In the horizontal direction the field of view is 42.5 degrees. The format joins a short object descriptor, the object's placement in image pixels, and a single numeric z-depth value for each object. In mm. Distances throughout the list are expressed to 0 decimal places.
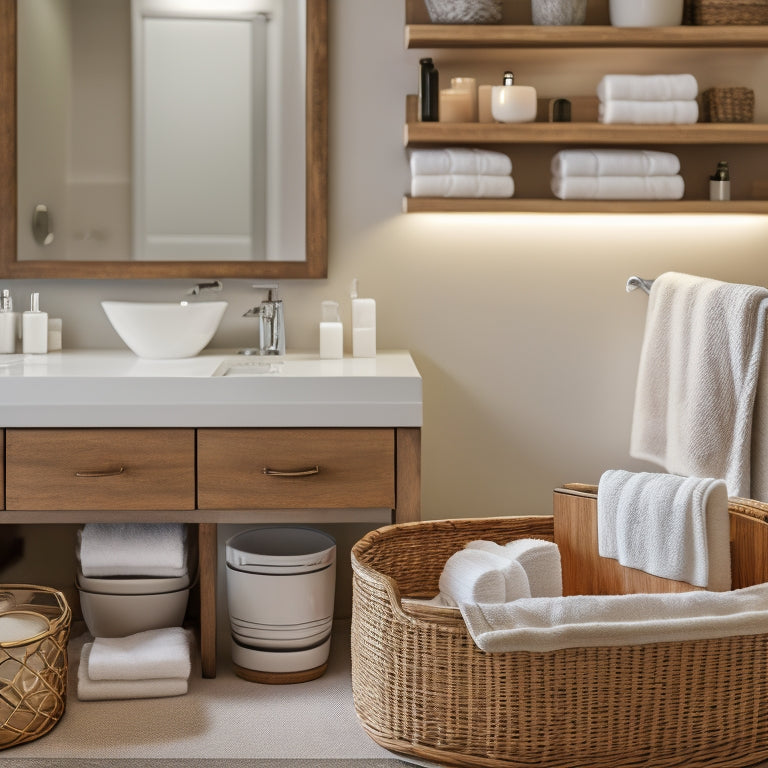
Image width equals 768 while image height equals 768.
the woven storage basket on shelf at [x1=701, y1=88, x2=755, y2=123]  2551
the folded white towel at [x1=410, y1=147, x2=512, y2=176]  2484
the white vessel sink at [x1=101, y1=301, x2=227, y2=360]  2453
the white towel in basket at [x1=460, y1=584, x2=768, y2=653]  1688
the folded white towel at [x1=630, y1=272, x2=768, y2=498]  2166
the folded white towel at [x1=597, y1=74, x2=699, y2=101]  2461
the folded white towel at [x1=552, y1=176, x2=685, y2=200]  2492
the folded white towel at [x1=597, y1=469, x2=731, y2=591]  1899
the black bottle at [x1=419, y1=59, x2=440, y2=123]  2506
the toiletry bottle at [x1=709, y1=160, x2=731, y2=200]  2572
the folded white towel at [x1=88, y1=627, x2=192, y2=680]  2227
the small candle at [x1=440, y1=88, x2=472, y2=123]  2506
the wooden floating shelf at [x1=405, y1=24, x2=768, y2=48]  2457
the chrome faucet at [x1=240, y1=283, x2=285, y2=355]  2592
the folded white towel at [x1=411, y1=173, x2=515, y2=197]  2482
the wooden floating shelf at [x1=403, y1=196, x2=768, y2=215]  2500
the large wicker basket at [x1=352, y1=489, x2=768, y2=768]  1729
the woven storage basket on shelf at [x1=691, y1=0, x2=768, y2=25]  2494
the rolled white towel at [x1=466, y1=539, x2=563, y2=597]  2064
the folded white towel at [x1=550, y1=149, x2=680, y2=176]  2490
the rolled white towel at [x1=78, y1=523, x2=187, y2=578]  2348
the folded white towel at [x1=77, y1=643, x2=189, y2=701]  2227
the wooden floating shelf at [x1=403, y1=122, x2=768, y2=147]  2469
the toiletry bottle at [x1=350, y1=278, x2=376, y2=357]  2561
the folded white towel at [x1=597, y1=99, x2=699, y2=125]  2465
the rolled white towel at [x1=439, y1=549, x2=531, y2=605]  1970
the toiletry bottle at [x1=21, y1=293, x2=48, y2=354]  2555
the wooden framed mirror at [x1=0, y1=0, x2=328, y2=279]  2586
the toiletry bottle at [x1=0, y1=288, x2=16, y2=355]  2562
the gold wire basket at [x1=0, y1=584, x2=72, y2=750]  1998
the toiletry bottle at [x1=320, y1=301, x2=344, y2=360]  2539
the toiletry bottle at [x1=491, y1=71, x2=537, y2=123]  2479
